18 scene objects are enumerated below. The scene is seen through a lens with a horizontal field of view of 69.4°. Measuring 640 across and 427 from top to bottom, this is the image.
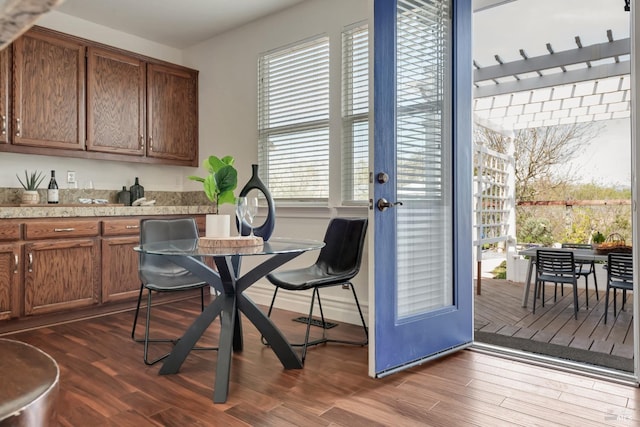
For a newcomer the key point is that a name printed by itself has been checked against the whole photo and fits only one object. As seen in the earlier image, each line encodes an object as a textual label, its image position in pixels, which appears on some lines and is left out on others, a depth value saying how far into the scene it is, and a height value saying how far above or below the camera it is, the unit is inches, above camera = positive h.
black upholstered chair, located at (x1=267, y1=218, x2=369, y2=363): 113.5 -15.9
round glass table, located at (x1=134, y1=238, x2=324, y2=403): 96.3 -20.3
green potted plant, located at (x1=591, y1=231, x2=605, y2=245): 188.4 -12.9
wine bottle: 159.9 +6.2
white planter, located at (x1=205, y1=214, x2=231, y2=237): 106.6 -4.1
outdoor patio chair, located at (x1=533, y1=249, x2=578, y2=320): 166.4 -21.7
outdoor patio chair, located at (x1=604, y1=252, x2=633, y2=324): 151.9 -21.2
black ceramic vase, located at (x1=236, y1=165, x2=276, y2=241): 113.5 -0.2
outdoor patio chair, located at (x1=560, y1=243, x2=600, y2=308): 175.5 -17.5
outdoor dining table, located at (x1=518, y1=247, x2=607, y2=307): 173.0 -18.1
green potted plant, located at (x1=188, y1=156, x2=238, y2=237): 106.6 +4.7
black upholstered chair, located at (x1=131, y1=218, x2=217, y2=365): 113.7 -16.4
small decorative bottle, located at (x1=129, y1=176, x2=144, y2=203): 184.8 +7.1
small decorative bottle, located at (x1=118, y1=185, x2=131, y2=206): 181.2 +4.6
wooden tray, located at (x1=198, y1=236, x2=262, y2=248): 97.1 -7.2
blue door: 99.7 +6.1
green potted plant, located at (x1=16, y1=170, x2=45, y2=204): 152.8 +8.1
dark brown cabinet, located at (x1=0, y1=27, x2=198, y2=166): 146.1 +38.0
